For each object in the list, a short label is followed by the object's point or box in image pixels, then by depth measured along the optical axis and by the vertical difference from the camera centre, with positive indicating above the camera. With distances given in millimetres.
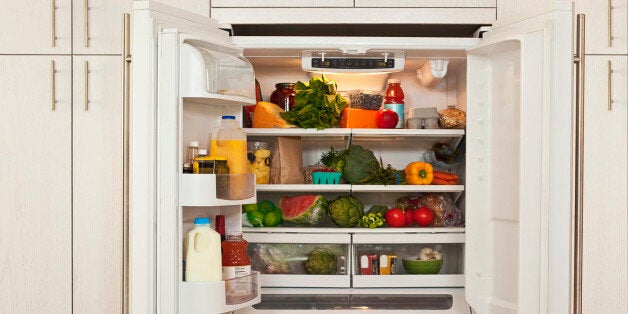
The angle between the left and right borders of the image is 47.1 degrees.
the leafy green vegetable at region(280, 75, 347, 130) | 3080 +228
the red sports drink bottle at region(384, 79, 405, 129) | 3230 +271
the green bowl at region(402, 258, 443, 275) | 3098 -463
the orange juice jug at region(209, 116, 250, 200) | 2590 +36
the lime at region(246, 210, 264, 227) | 3127 -261
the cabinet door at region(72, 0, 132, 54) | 2826 +513
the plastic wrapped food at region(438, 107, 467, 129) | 3148 +174
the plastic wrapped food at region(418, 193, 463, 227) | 3219 -231
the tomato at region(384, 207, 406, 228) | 3180 -263
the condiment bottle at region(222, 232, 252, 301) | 2557 -394
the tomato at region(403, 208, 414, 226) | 3221 -258
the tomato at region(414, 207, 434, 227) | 3195 -255
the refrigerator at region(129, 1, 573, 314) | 2314 -19
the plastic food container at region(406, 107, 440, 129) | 3183 +180
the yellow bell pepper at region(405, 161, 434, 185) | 3182 -64
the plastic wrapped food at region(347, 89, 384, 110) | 3256 +269
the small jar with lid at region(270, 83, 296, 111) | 3322 +288
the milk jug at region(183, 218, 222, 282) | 2412 -323
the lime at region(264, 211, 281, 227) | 3139 -268
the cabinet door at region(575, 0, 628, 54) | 2770 +517
